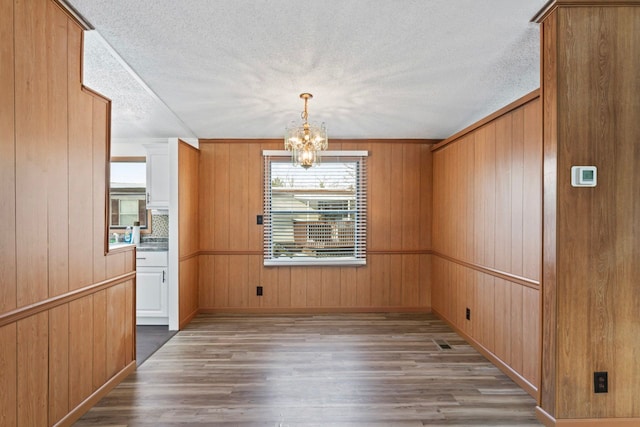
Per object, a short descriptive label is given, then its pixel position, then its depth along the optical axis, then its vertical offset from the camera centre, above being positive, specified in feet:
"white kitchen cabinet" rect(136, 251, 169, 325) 12.99 -2.83
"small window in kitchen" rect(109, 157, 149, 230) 15.08 +0.92
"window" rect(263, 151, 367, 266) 14.82 +0.19
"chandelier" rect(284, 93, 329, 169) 9.80 +2.22
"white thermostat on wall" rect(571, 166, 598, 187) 6.44 +0.76
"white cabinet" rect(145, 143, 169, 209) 13.56 +1.58
